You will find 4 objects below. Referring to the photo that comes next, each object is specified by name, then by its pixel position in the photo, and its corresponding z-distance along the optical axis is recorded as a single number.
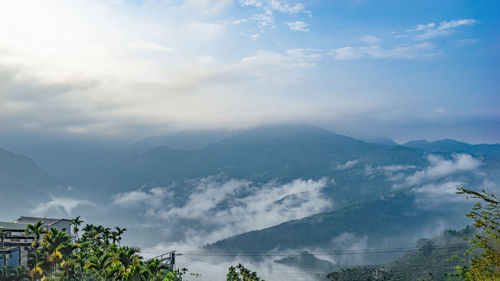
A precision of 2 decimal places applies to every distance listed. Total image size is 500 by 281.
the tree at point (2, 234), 87.29
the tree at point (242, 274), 128.44
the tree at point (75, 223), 115.64
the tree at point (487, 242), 27.17
